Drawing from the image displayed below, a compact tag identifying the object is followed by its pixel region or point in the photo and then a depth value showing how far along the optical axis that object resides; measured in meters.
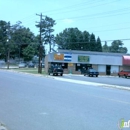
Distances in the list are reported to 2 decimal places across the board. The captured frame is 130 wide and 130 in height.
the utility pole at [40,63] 51.53
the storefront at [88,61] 59.06
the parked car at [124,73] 56.36
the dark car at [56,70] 47.09
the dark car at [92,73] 51.97
